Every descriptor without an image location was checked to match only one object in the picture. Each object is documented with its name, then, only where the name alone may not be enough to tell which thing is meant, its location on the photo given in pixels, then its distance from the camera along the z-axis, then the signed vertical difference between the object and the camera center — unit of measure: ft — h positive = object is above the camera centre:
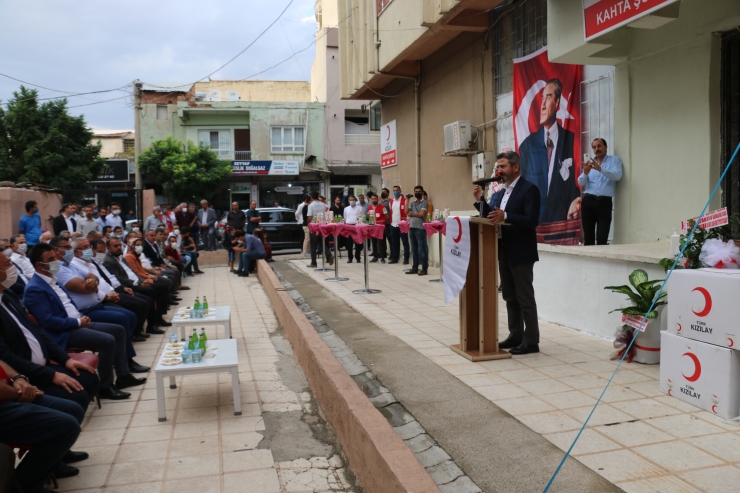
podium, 17.79 -2.45
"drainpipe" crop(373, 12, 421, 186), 49.90 +11.10
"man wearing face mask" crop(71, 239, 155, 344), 20.52 -2.54
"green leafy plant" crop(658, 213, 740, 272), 15.02 -0.62
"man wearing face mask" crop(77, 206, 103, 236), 51.98 -0.06
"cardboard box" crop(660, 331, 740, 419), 12.75 -3.56
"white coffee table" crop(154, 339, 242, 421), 15.88 -3.95
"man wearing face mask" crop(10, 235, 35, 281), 23.34 -1.31
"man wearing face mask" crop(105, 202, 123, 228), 57.59 +0.47
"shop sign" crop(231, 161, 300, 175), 107.86 +9.48
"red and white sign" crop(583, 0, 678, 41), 18.71 +6.70
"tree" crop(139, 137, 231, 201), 99.45 +8.88
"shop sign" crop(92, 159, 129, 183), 104.63 +8.71
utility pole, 105.50 +18.16
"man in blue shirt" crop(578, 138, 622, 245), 24.73 +1.07
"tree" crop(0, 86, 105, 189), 81.25 +10.70
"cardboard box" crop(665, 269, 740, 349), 12.69 -2.01
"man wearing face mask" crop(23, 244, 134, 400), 15.80 -2.70
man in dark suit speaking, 17.92 -0.67
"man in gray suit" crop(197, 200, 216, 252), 64.23 -0.44
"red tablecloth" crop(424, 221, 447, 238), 34.63 -0.52
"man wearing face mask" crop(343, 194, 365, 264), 48.24 +0.25
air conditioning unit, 39.88 +5.45
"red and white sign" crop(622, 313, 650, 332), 17.06 -3.00
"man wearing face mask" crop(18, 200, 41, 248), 45.98 -0.15
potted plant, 17.24 -3.19
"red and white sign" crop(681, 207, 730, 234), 14.23 -0.11
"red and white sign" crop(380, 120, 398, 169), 56.75 +7.10
